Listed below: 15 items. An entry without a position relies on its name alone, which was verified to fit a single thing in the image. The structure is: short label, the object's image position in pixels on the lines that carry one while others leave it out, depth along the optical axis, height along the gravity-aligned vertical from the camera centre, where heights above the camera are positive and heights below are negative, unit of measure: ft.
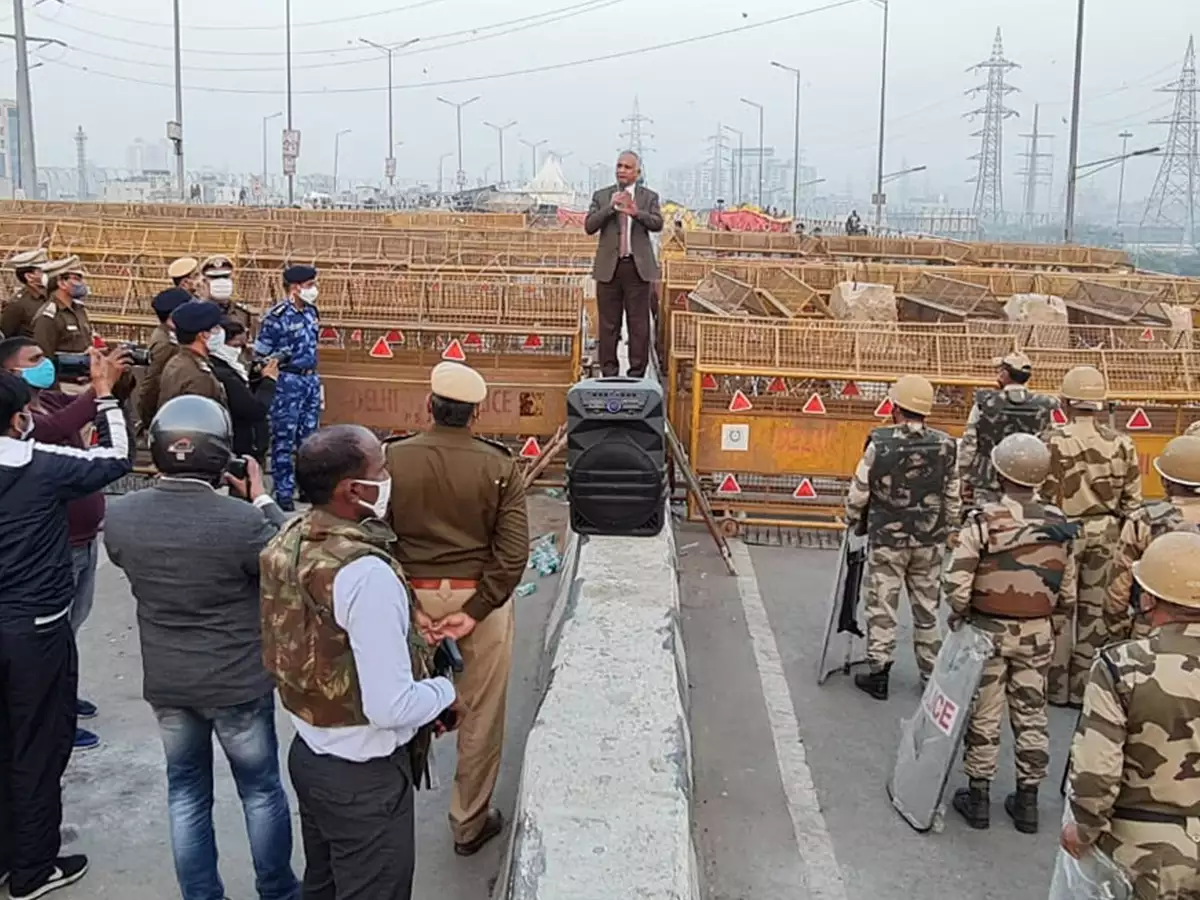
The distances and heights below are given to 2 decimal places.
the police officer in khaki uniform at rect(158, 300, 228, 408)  21.65 -1.63
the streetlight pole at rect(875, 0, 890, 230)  167.53 +14.84
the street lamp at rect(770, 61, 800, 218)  242.99 +22.77
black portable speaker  21.70 -3.36
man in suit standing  29.81 +0.49
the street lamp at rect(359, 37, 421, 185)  243.81 +22.80
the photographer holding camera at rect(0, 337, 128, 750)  15.55 -1.74
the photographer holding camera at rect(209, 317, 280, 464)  25.18 -2.65
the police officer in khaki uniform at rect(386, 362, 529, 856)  15.03 -3.13
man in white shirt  10.48 -3.65
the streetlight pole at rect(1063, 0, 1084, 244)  103.54 +11.39
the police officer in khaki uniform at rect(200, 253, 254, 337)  28.25 -0.20
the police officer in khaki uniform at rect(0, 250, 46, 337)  27.91 -0.78
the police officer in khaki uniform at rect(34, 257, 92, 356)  26.43 -1.02
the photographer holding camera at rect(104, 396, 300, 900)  12.51 -3.84
